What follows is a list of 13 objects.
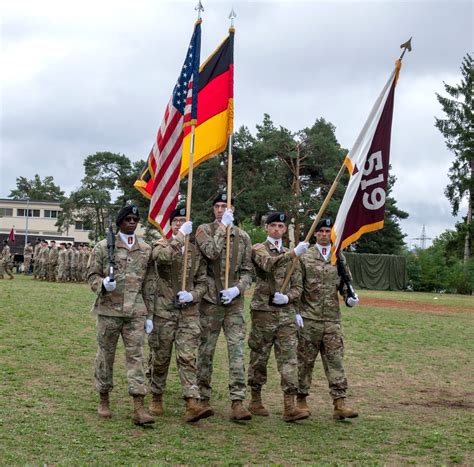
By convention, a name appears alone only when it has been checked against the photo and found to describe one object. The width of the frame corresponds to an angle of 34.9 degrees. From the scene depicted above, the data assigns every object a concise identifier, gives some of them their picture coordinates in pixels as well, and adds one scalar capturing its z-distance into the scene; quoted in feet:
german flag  29.86
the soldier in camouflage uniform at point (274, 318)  26.86
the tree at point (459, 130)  173.88
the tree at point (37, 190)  376.89
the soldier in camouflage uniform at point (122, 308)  25.27
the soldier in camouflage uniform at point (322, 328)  27.09
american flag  29.60
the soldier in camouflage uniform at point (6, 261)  118.01
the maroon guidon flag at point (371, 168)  28.94
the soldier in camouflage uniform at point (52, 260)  115.65
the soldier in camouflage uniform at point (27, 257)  135.23
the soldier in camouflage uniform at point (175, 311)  25.99
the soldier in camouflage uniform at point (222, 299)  26.40
